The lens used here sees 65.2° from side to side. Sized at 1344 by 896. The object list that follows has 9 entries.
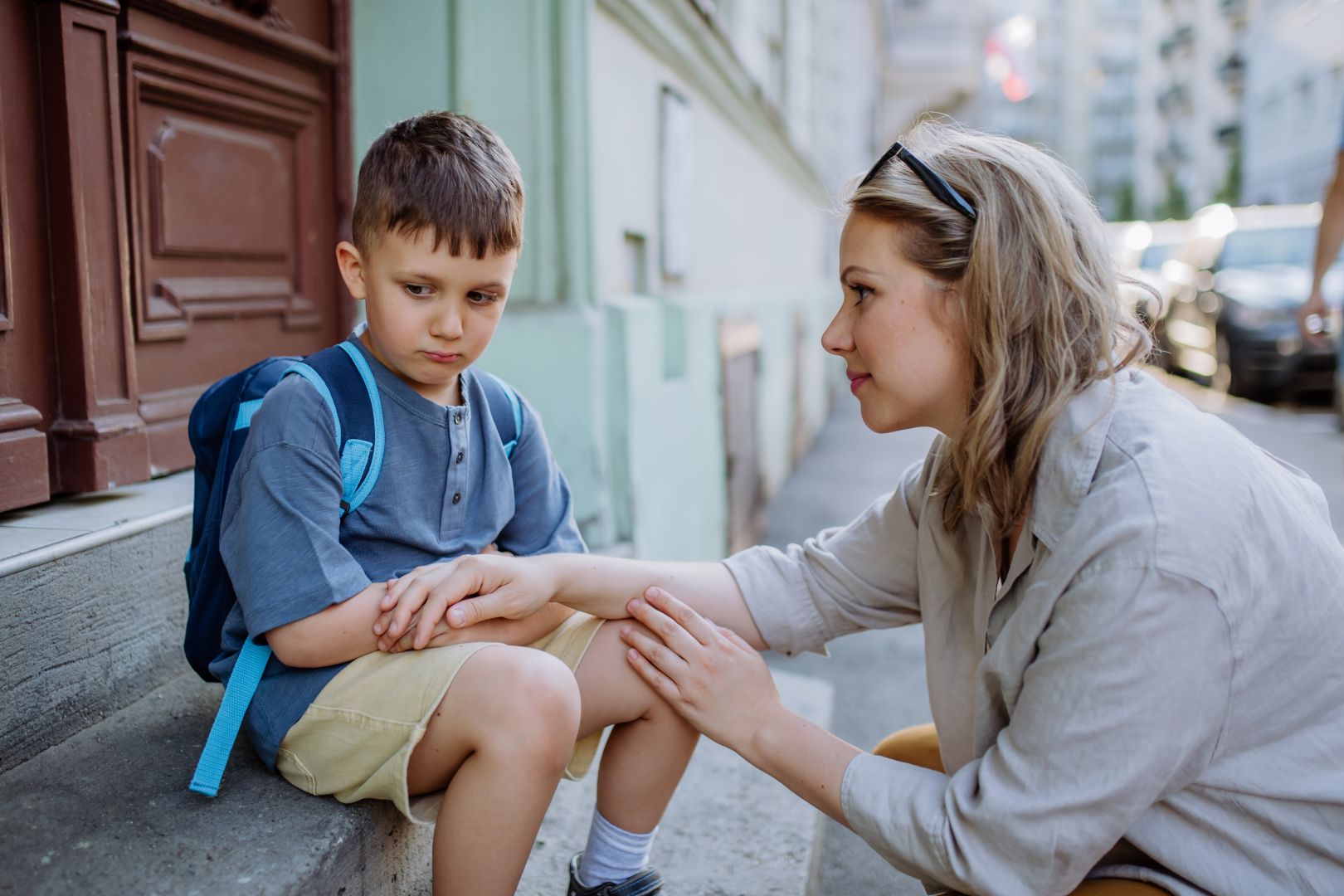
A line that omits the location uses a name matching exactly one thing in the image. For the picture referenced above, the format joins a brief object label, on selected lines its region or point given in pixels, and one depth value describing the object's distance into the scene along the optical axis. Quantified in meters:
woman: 1.25
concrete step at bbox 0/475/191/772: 1.64
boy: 1.43
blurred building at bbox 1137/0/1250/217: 32.78
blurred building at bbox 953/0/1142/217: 66.62
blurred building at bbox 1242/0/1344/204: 23.58
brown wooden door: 1.96
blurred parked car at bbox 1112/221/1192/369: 12.34
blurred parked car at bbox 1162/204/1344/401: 9.10
